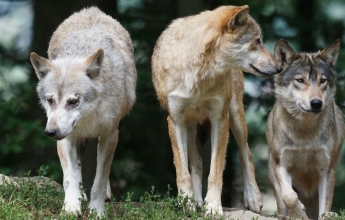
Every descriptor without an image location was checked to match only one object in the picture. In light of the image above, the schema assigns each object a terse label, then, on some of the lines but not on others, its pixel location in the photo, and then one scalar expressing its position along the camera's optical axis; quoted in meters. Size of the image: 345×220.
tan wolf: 17.28
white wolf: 15.40
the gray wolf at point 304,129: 18.45
